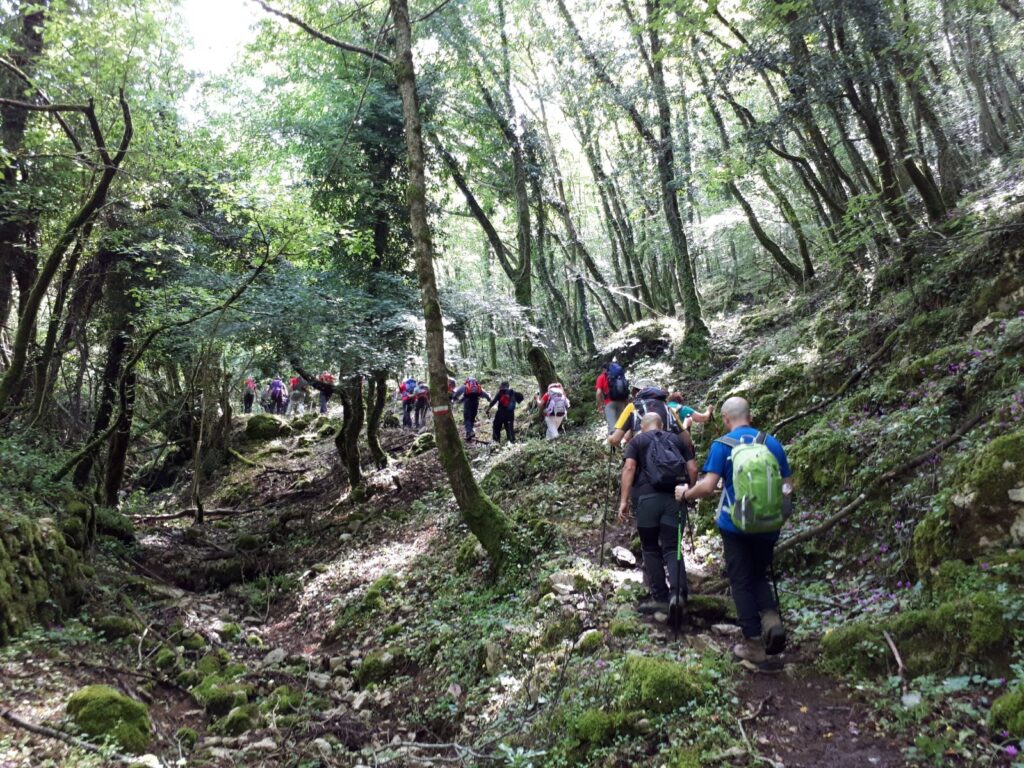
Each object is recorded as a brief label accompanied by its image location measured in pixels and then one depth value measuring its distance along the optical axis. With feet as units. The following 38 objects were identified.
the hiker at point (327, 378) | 52.56
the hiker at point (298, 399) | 85.08
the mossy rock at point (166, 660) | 22.21
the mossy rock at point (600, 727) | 12.91
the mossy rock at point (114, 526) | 35.14
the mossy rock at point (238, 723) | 18.13
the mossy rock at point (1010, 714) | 9.34
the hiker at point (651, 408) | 22.35
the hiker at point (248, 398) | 79.92
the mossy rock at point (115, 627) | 23.47
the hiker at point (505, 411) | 49.00
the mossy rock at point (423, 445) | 55.67
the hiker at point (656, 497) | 17.69
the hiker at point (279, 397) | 78.64
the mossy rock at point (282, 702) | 19.72
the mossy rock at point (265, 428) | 70.40
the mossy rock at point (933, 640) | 11.34
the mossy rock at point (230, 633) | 27.43
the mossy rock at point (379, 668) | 21.81
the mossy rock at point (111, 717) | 14.80
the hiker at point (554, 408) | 45.80
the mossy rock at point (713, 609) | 17.60
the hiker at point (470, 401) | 51.44
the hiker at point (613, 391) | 36.35
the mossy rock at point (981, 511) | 13.33
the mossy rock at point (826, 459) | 21.29
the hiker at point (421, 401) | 65.10
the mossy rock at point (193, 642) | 24.81
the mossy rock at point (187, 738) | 16.65
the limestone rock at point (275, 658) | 24.23
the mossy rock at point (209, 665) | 22.19
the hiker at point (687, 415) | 25.30
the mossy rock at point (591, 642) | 16.96
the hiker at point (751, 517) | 14.35
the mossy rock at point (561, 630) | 18.31
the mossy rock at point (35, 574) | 20.20
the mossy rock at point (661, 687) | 13.12
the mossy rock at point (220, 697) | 19.63
